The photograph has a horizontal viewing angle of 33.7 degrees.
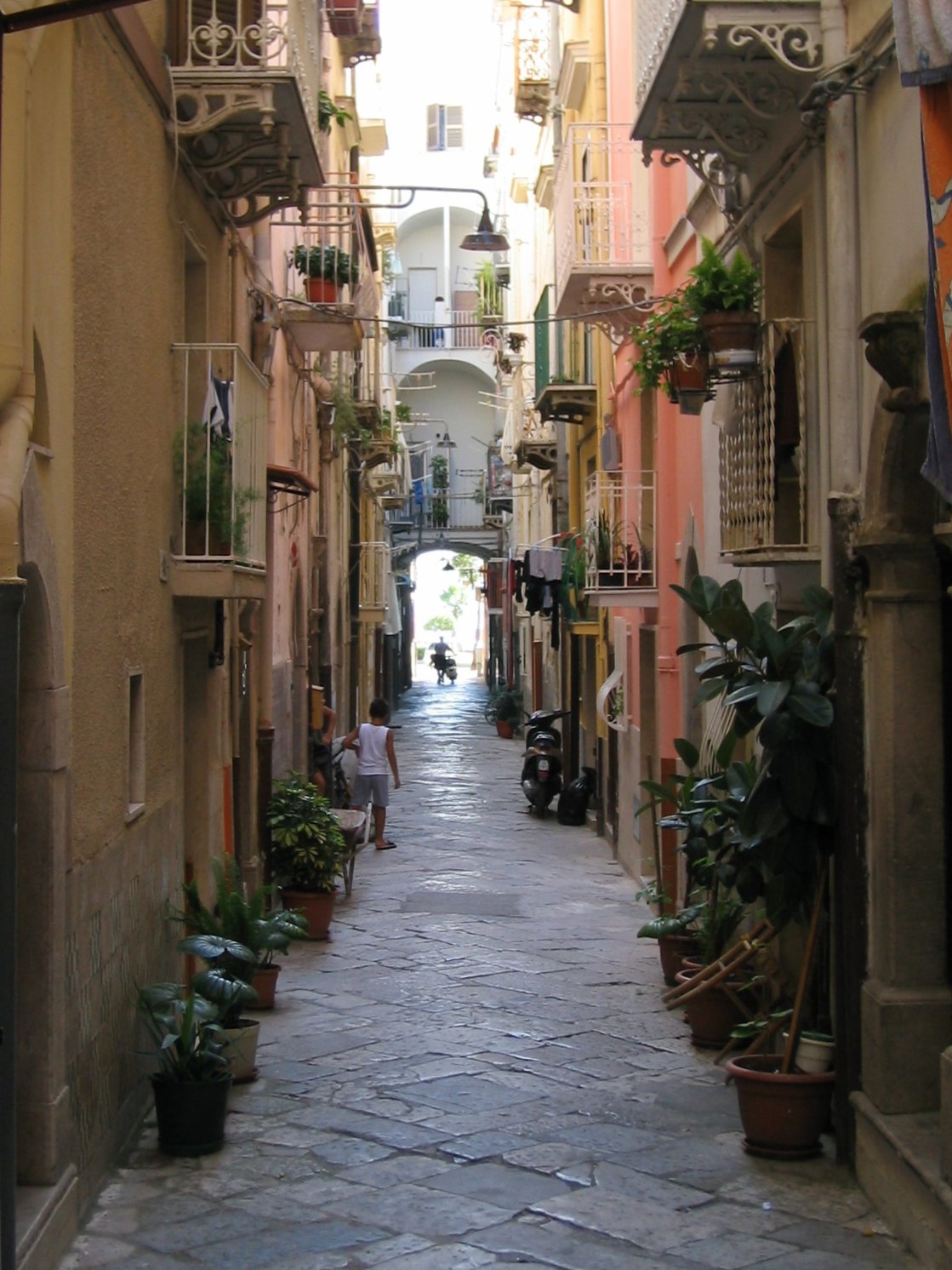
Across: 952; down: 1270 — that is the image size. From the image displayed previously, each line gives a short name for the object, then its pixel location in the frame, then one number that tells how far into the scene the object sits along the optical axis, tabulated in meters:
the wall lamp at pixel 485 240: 15.28
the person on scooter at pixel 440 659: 64.50
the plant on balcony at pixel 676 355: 9.19
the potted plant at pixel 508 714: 35.62
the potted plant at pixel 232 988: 7.64
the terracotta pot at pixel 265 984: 9.89
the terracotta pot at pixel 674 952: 10.59
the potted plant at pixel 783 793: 7.06
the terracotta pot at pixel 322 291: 14.45
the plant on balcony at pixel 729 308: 8.59
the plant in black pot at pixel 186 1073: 7.19
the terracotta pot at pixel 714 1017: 9.13
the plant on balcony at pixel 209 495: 8.63
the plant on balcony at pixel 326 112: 14.30
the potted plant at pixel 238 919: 8.58
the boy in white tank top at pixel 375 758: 17.39
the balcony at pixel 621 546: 14.04
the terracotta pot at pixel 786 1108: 7.09
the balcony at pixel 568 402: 19.52
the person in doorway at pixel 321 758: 17.27
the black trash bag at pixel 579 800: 20.55
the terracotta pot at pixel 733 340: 8.56
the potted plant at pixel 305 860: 12.52
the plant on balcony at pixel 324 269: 14.30
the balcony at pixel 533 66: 23.56
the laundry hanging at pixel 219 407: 8.70
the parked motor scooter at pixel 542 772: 21.23
